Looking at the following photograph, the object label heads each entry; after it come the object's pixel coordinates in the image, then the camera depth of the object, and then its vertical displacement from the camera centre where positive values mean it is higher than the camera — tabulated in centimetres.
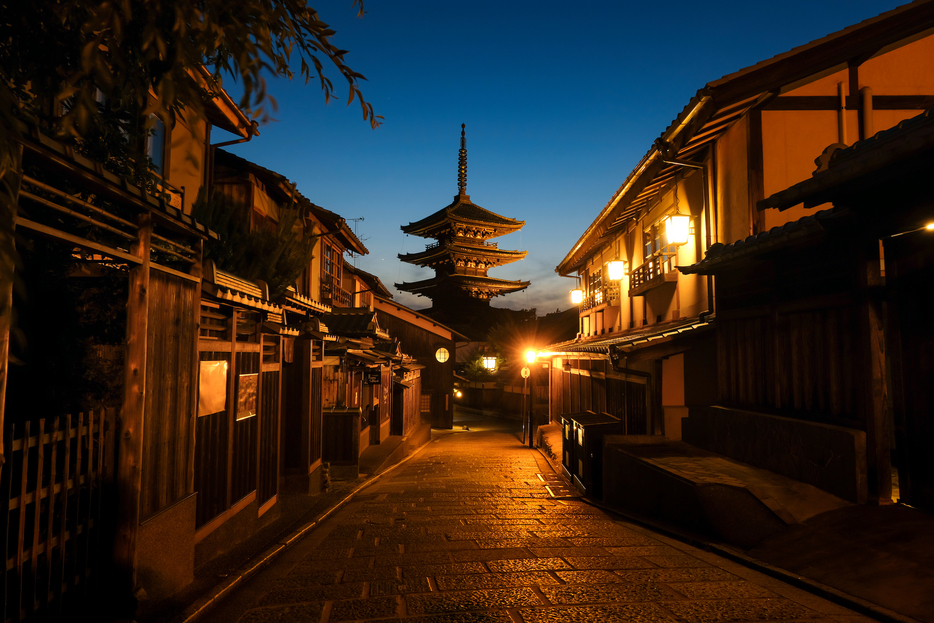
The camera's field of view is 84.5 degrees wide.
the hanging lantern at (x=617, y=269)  1769 +304
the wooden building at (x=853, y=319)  545 +50
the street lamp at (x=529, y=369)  2223 -54
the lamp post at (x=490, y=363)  3184 -38
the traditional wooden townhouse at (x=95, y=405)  367 -44
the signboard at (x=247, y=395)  743 -58
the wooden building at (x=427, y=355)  3344 +12
